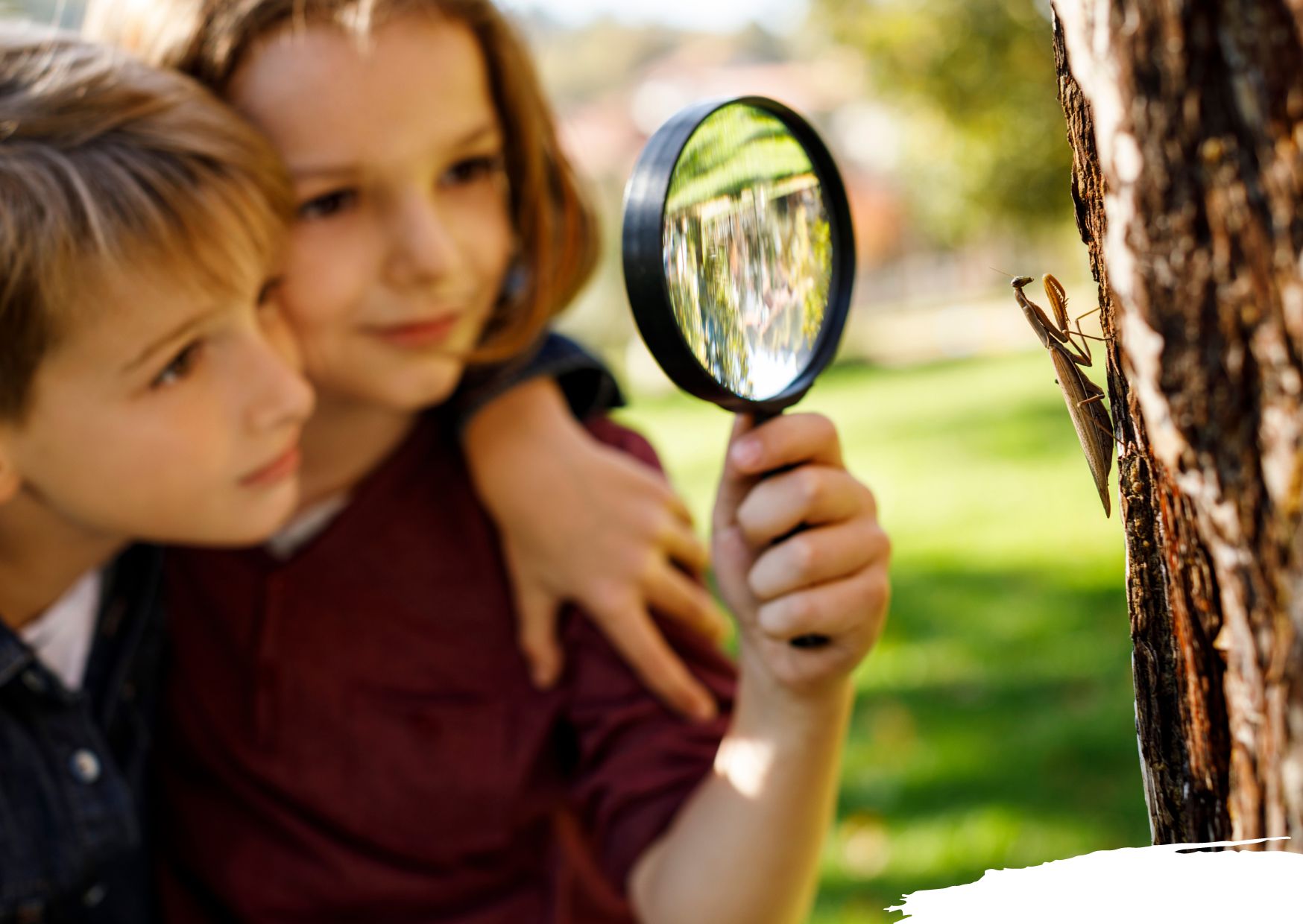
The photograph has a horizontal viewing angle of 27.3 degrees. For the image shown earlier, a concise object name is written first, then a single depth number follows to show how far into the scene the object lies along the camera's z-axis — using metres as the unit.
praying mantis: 0.73
